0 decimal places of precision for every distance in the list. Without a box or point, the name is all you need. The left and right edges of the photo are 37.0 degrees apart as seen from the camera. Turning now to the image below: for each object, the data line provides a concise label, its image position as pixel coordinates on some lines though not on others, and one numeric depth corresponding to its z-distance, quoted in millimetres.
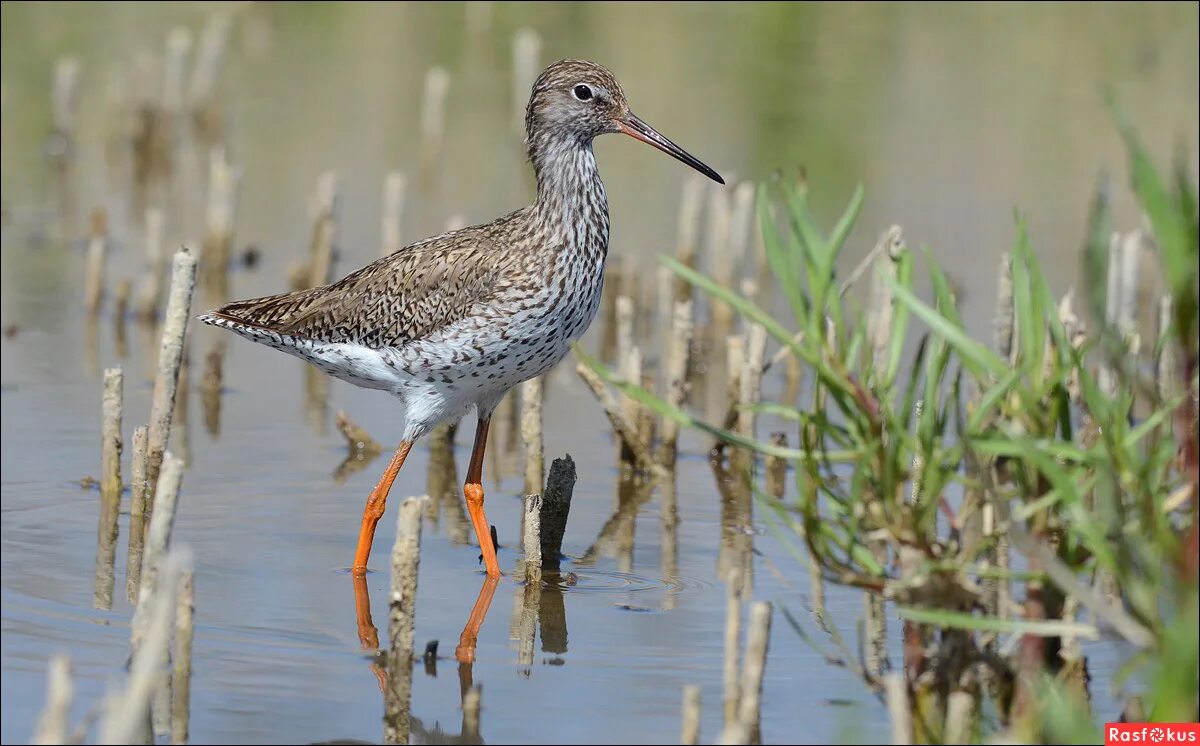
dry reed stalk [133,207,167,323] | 13298
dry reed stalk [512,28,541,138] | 20438
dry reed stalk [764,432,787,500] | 10484
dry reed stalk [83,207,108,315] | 13453
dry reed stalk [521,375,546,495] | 9711
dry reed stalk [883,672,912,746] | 5367
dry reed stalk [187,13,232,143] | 20219
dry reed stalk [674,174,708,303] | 14344
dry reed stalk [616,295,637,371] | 10969
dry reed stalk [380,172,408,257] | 14328
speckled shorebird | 8359
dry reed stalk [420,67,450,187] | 18641
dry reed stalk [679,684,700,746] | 5680
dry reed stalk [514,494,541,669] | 7929
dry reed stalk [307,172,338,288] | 14156
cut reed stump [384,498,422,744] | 6660
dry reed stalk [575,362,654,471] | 10320
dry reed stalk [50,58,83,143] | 18734
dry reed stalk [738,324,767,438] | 10445
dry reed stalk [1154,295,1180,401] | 10172
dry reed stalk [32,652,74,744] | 4980
